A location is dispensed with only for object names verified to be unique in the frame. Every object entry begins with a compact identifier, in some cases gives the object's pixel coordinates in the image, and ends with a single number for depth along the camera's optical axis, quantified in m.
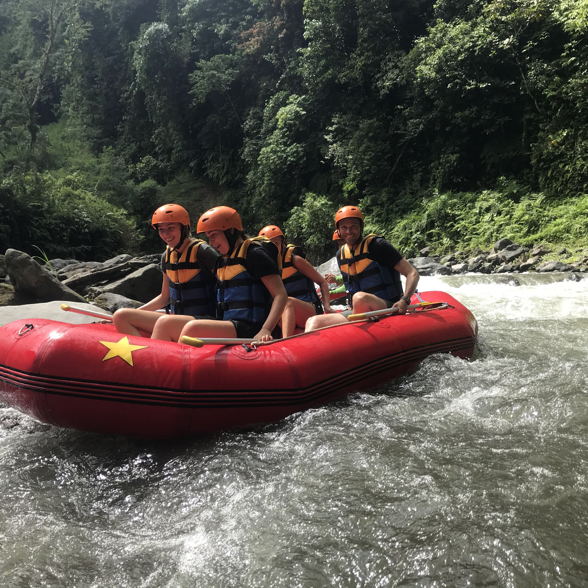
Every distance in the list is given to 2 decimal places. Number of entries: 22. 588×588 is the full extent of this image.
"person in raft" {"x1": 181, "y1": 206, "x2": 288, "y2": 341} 3.08
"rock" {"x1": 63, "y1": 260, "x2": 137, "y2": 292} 8.23
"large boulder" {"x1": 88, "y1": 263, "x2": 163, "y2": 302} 7.49
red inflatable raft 2.55
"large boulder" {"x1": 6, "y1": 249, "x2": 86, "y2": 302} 6.08
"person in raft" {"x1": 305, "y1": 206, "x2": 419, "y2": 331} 3.85
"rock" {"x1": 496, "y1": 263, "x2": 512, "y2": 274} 9.52
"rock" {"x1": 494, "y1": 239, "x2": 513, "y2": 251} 10.59
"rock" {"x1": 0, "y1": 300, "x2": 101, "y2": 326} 4.62
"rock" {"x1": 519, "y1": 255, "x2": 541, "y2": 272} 9.27
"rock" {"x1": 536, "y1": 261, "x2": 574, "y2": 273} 8.56
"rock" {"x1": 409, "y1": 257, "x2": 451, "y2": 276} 10.39
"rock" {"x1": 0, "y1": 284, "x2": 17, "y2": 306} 6.05
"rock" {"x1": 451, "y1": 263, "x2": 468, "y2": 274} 10.27
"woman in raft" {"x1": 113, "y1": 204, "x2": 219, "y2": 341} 3.32
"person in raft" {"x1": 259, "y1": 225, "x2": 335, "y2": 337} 4.17
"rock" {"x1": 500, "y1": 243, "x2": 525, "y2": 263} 9.93
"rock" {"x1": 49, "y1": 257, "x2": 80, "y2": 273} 12.62
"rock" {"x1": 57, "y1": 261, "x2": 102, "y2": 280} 9.93
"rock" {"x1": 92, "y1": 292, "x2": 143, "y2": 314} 6.69
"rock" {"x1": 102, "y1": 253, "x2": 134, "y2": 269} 11.29
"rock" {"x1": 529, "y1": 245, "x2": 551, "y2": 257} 9.63
